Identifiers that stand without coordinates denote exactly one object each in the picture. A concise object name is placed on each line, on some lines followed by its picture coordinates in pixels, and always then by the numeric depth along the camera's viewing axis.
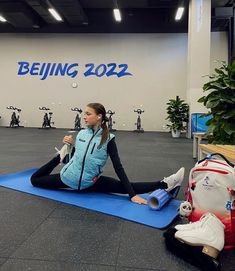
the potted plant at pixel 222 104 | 3.47
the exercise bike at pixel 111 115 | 10.39
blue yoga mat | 2.18
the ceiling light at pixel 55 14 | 8.94
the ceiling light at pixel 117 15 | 9.13
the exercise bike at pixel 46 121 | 10.88
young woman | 2.56
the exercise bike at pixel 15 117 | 11.03
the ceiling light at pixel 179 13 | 8.77
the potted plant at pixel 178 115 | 8.78
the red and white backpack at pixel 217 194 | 1.75
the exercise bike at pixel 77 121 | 10.66
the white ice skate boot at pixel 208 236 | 1.52
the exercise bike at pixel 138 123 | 10.65
